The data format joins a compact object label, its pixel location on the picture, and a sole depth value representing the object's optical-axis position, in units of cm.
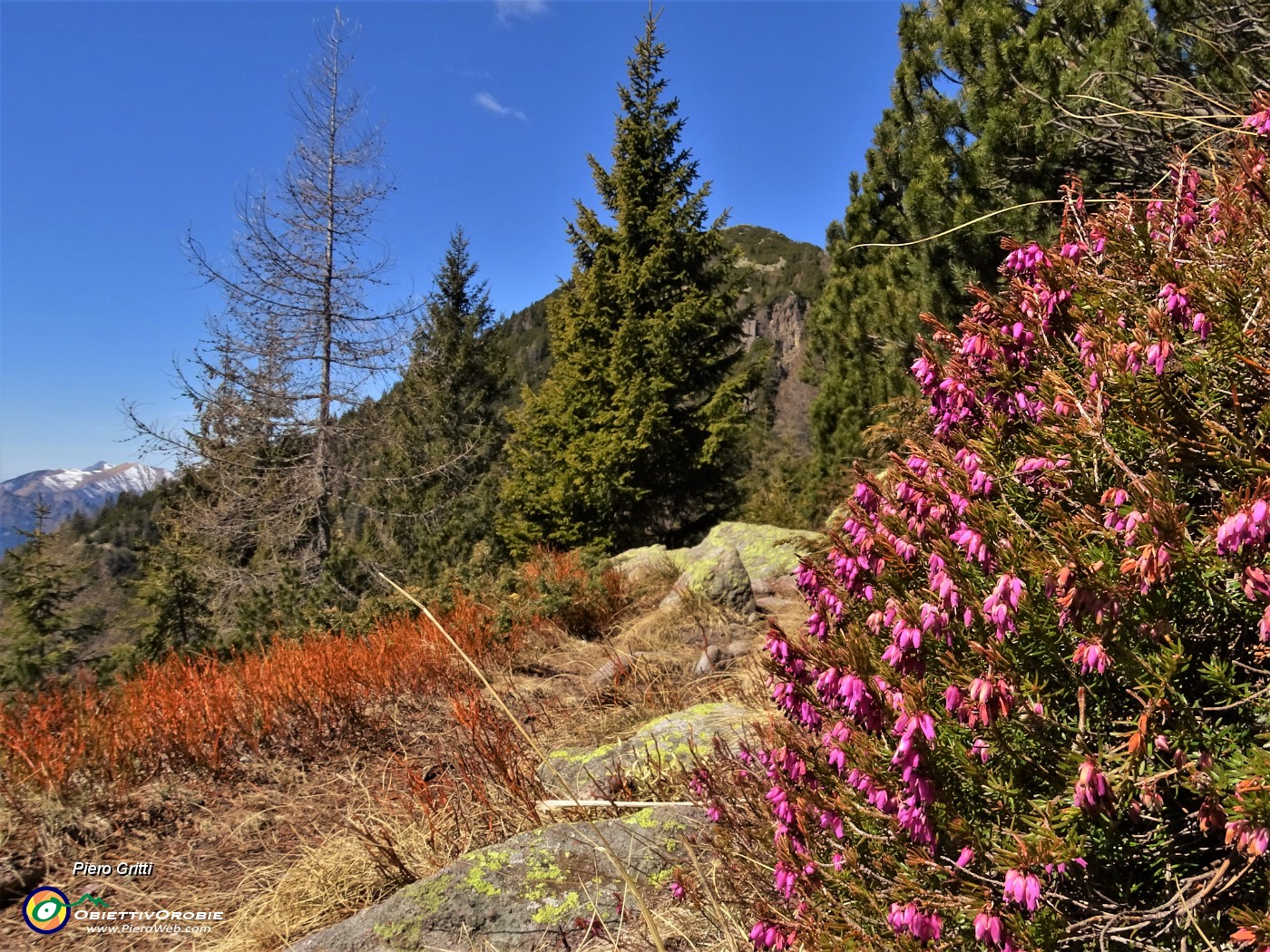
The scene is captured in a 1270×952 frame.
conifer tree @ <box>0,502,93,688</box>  588
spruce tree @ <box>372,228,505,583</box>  1194
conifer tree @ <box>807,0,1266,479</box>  466
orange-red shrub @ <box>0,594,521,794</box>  363
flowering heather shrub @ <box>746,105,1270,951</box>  112
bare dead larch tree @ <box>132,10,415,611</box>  1055
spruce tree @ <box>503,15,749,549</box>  1219
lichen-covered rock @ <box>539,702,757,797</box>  304
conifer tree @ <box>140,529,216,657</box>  888
